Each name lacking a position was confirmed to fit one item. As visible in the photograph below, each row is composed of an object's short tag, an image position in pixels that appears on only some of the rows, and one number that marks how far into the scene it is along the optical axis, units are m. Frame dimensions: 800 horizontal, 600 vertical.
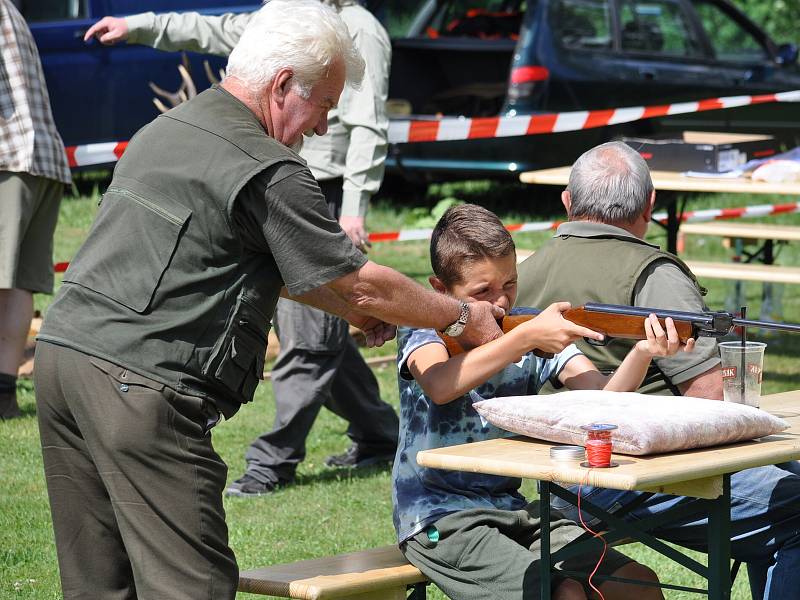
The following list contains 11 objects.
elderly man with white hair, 6.22
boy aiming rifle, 6.86
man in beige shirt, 11.68
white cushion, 6.30
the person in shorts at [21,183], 13.07
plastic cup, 7.17
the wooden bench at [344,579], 6.92
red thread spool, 6.05
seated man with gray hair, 7.60
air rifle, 6.75
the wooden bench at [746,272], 16.20
